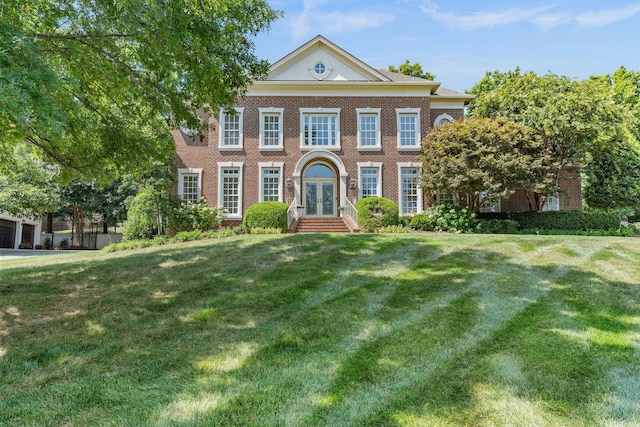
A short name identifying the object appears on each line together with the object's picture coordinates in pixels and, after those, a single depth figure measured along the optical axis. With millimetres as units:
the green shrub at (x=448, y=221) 15711
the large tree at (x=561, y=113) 15820
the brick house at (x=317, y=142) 18203
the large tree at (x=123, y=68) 4996
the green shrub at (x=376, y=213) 15387
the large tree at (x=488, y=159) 15070
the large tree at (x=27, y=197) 18828
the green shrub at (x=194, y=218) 16406
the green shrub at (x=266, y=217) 14523
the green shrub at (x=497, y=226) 16016
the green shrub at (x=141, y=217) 16109
